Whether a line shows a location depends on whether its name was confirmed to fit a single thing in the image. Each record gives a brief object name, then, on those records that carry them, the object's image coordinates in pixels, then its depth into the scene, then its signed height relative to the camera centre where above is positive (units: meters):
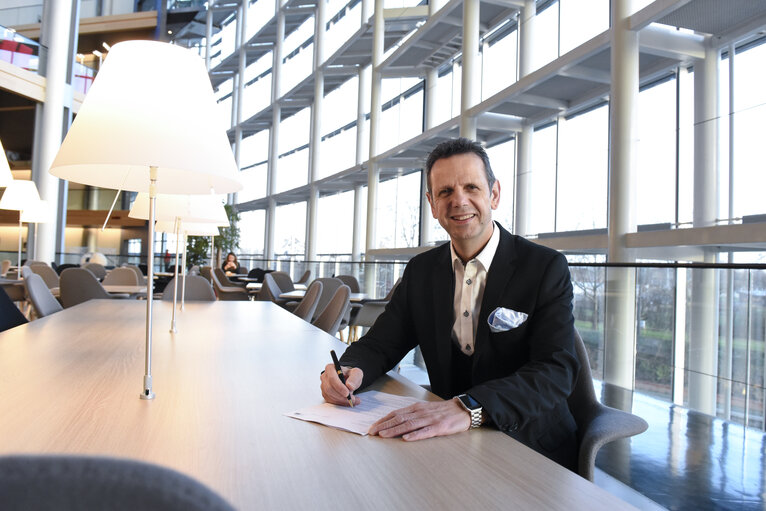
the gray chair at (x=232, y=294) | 7.70 -0.47
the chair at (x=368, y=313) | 5.59 -0.50
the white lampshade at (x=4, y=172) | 2.60 +0.39
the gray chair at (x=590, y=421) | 1.32 -0.38
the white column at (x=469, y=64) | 8.26 +3.11
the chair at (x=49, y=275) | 6.78 -0.25
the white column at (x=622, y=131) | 5.44 +1.38
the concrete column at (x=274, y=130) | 16.59 +4.03
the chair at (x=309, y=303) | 3.78 -0.28
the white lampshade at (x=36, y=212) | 5.66 +0.45
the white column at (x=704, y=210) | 3.49 +0.66
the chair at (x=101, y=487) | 0.32 -0.13
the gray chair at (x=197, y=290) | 4.64 -0.26
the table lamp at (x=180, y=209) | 2.52 +0.24
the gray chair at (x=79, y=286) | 5.04 -0.28
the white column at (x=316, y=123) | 14.52 +3.74
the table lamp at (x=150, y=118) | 1.12 +0.29
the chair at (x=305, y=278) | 11.51 -0.34
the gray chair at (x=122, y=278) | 6.84 -0.27
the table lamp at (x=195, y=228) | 3.61 +0.21
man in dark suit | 1.20 -0.15
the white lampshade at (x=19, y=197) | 5.46 +0.57
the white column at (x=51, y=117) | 10.05 +2.60
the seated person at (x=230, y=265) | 11.77 -0.11
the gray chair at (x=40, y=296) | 3.26 -0.26
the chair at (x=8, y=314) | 2.62 -0.30
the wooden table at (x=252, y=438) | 0.75 -0.31
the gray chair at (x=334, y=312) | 3.16 -0.29
